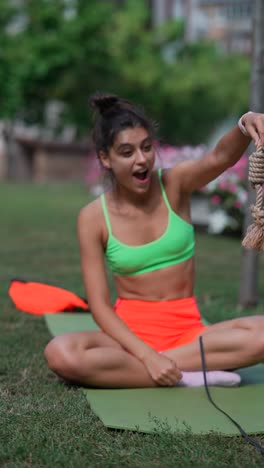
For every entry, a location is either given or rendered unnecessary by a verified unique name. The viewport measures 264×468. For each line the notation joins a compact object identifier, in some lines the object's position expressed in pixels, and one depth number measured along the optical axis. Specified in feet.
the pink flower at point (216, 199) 30.36
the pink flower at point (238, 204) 29.50
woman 11.89
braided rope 10.30
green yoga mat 10.08
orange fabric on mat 16.89
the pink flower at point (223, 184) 30.04
